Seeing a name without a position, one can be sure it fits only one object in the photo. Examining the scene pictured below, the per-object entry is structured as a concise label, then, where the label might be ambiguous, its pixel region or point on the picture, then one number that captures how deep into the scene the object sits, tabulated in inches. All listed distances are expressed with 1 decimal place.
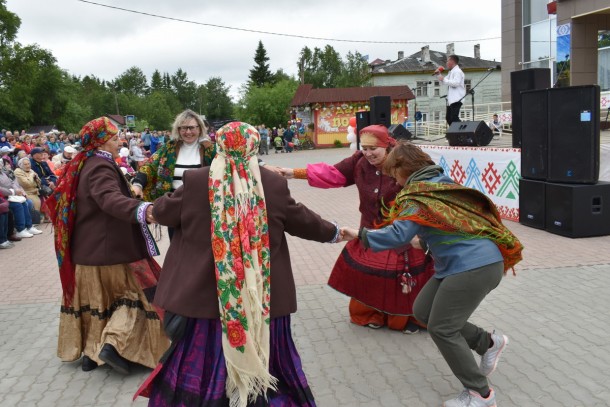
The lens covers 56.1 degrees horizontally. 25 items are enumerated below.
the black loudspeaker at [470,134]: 454.9
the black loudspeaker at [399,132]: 392.3
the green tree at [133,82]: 4336.6
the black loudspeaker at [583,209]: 308.2
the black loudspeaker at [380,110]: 420.2
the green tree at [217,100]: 3890.3
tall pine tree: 3142.2
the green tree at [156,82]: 4443.9
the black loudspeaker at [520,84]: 380.2
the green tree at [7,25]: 1931.6
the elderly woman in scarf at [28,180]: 431.2
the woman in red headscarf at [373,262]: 179.0
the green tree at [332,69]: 2591.0
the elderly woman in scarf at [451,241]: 121.1
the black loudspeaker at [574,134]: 305.1
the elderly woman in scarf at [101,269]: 154.7
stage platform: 365.2
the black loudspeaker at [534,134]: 325.4
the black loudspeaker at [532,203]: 332.2
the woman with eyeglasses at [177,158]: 187.0
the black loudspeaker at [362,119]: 472.6
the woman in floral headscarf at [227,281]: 103.5
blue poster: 897.5
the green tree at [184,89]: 4306.1
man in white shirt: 476.2
